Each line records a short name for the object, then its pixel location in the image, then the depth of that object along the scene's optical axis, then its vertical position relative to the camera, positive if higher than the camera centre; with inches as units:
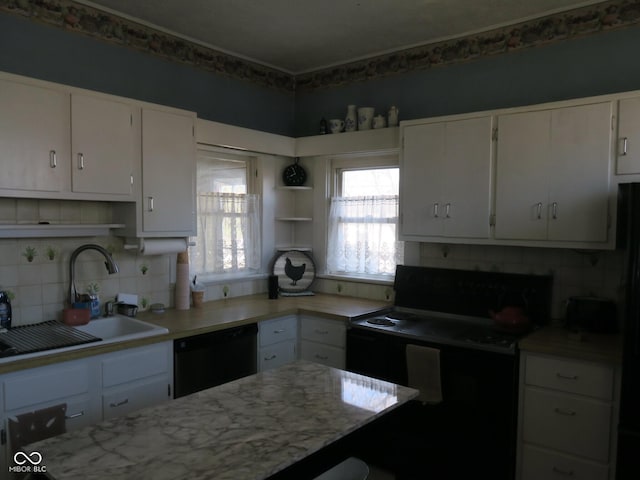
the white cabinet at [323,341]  126.8 -32.4
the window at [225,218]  141.3 +0.3
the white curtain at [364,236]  144.1 -4.7
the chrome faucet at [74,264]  109.3 -10.7
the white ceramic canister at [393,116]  138.6 +30.1
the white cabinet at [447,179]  116.0 +10.8
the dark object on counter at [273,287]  147.8 -20.6
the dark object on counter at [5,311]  99.3 -19.6
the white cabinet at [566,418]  91.9 -38.2
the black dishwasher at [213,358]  107.3 -32.8
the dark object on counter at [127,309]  117.4 -22.4
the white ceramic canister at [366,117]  144.2 +31.0
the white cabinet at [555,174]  101.1 +10.9
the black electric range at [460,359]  100.8 -30.8
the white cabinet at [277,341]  126.3 -32.8
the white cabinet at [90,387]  82.7 -32.1
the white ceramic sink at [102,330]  86.8 -24.2
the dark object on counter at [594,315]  105.2 -19.8
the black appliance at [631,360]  83.8 -23.5
